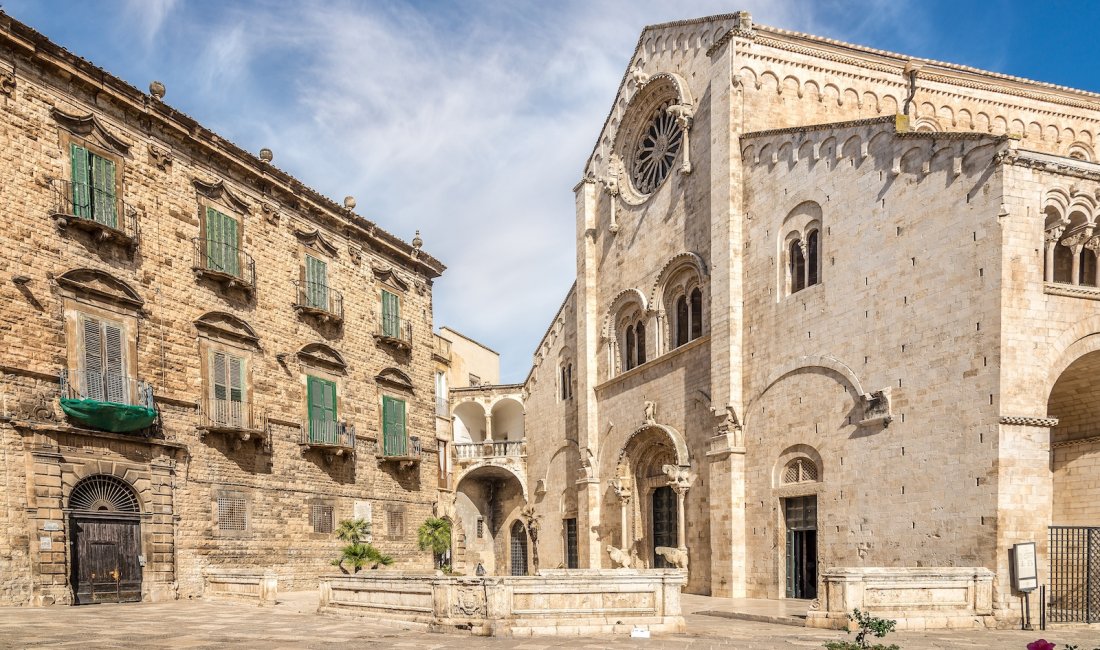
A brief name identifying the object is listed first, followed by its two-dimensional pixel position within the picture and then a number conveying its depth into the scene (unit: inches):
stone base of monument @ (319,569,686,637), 494.0
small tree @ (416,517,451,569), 1053.8
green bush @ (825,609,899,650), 368.9
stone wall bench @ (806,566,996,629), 553.0
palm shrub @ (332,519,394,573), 845.2
